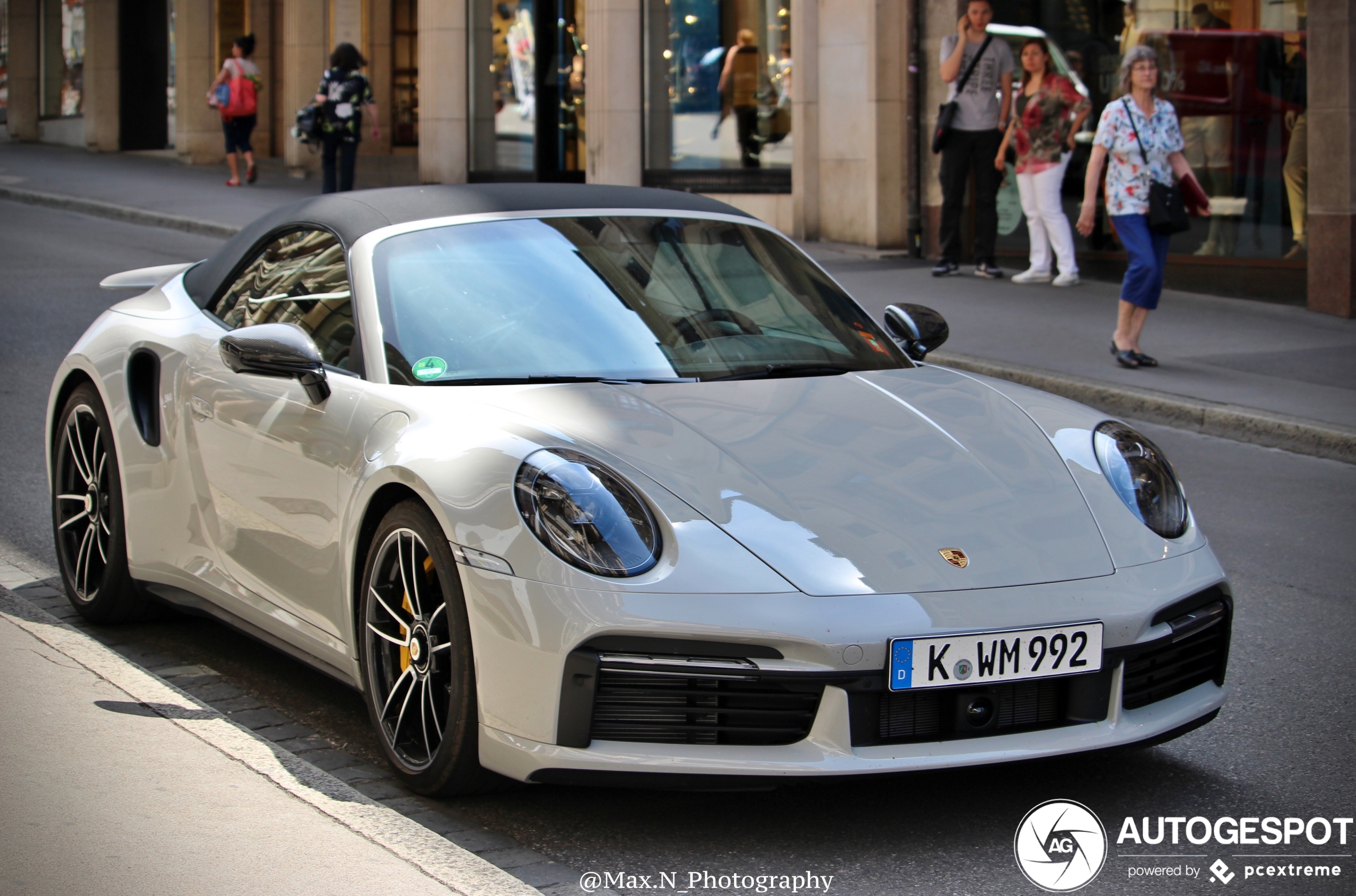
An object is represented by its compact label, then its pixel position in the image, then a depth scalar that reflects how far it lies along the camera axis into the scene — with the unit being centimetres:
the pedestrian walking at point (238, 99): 2325
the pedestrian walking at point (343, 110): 1920
